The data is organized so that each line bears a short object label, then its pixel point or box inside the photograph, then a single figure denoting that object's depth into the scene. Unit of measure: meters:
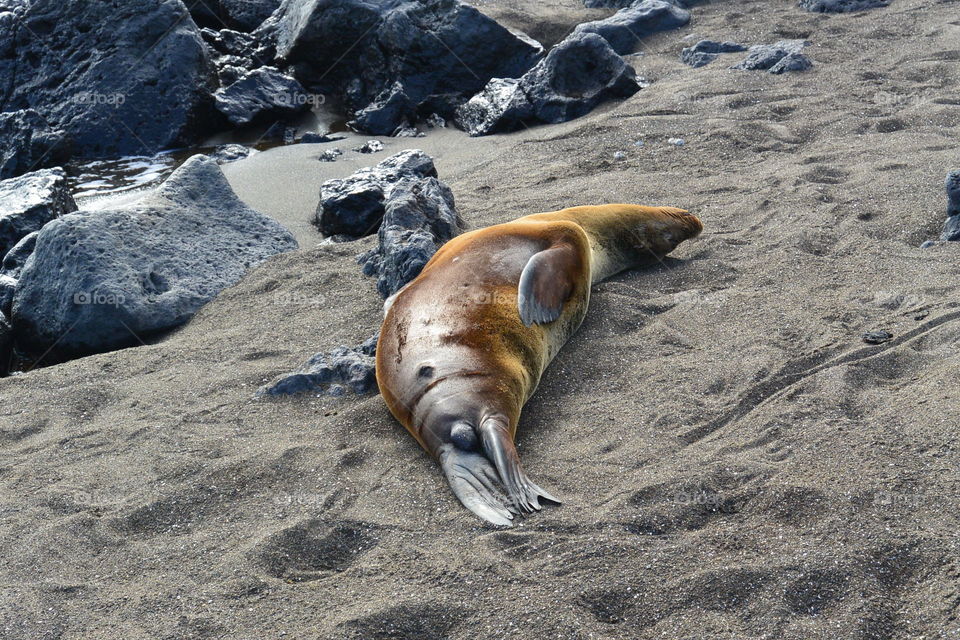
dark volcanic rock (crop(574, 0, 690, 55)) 21.59
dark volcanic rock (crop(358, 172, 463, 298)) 10.81
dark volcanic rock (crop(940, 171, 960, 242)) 10.22
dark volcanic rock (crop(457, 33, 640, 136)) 17.67
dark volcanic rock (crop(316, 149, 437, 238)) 13.57
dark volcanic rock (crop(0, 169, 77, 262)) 14.09
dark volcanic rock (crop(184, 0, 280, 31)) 26.16
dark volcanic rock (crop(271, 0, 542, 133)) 20.31
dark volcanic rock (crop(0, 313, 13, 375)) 11.33
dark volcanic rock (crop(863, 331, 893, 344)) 8.39
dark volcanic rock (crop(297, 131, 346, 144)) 18.44
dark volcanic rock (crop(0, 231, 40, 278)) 12.91
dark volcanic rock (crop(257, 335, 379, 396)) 9.00
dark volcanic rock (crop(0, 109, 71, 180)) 17.86
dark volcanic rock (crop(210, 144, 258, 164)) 17.92
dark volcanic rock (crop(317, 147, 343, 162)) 17.12
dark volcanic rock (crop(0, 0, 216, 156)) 19.34
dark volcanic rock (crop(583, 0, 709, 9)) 23.84
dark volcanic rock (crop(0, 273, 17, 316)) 12.09
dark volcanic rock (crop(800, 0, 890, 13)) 20.80
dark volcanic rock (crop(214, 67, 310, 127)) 19.55
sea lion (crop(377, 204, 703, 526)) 7.48
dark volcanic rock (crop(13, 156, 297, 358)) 11.18
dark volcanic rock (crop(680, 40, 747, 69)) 19.12
